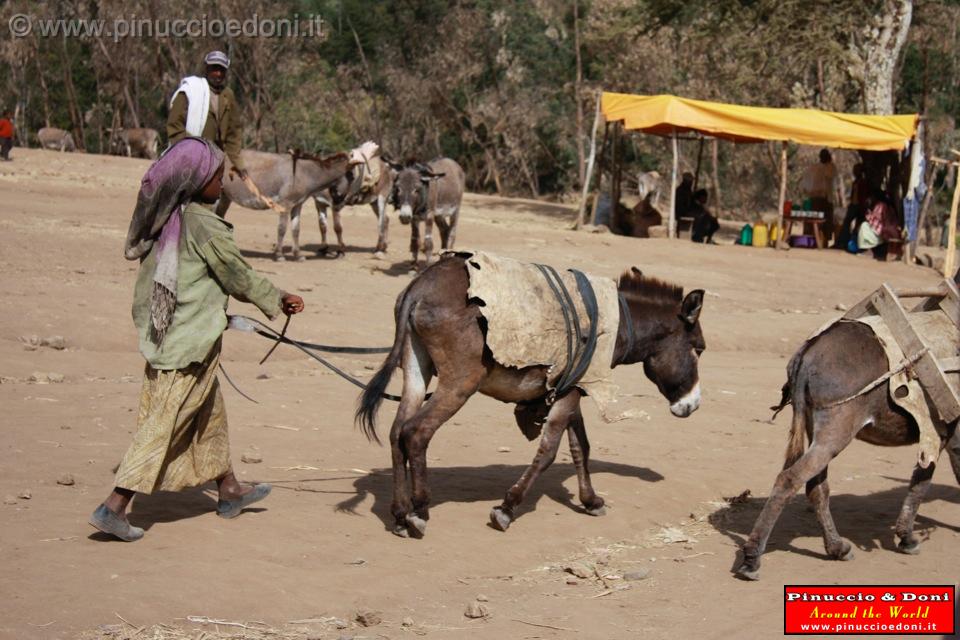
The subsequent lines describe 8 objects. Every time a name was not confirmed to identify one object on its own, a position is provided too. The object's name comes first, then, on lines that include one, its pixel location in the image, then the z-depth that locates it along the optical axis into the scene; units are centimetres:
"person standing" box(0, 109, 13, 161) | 2755
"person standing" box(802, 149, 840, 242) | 2339
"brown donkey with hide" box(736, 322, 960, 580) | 605
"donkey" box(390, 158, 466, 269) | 1655
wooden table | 2361
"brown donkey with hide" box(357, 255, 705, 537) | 634
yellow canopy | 2153
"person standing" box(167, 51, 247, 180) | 953
